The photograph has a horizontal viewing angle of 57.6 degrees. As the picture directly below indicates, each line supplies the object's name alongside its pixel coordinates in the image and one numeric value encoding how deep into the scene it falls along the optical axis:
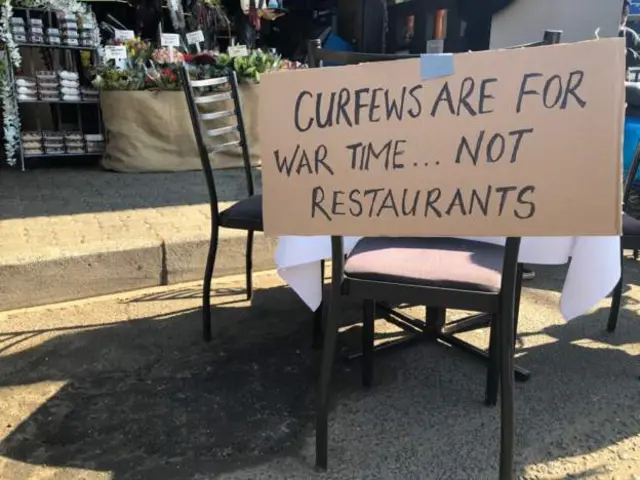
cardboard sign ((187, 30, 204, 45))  5.73
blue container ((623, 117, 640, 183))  3.97
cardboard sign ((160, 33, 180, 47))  5.36
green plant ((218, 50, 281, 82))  5.32
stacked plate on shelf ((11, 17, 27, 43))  5.03
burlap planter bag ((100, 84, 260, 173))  5.19
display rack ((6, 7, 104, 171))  5.24
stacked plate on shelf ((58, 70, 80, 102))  5.31
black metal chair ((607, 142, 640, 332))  2.86
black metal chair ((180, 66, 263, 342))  2.62
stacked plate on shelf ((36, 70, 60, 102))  5.25
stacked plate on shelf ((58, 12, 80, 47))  5.24
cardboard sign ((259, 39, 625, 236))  1.45
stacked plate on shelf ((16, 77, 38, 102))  5.14
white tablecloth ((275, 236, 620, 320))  2.11
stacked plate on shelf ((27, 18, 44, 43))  5.12
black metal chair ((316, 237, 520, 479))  1.70
